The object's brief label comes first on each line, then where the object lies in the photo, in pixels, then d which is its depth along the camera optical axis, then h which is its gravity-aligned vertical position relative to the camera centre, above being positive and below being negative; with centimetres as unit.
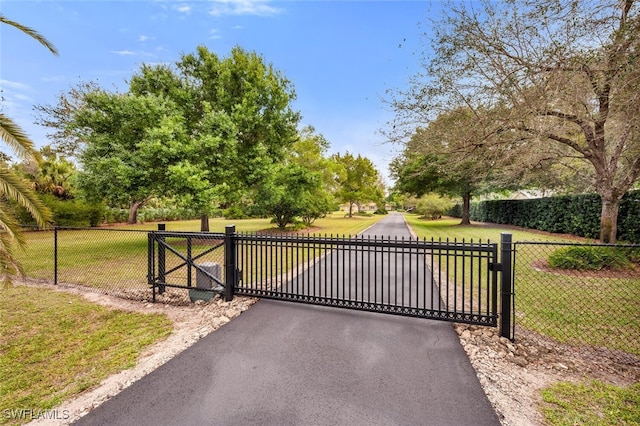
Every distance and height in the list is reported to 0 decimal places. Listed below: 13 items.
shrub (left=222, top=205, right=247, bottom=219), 3544 -49
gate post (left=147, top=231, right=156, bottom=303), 568 -111
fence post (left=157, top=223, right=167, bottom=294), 573 -114
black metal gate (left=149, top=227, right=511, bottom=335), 410 -164
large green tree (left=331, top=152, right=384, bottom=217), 4116 +504
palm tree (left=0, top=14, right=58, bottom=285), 430 +35
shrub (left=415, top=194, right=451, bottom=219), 3052 +68
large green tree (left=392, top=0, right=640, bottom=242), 540 +330
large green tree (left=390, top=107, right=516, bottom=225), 772 +218
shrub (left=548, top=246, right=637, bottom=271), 739 -145
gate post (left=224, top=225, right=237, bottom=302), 537 -107
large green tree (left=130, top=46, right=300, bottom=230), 1292 +586
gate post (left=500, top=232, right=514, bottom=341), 378 -114
